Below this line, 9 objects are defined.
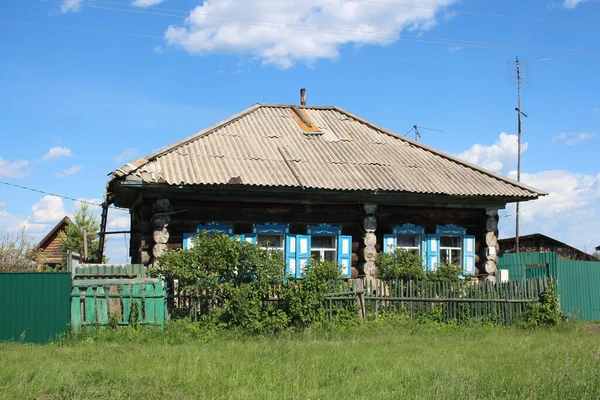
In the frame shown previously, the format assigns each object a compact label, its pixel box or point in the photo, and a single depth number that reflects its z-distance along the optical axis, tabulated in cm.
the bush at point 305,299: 1207
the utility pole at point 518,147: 3052
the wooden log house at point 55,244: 3609
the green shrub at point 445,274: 1501
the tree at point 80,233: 3344
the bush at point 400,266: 1497
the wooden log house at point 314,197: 1456
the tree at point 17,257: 2123
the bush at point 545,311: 1364
